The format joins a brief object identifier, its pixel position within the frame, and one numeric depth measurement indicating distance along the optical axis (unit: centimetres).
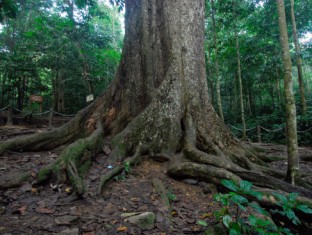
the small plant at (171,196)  319
